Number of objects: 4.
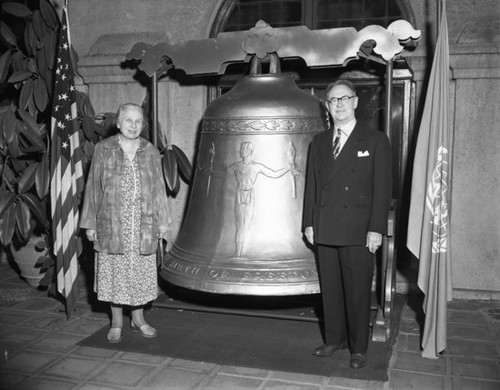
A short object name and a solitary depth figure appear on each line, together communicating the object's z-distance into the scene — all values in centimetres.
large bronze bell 395
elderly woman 411
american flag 489
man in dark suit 364
